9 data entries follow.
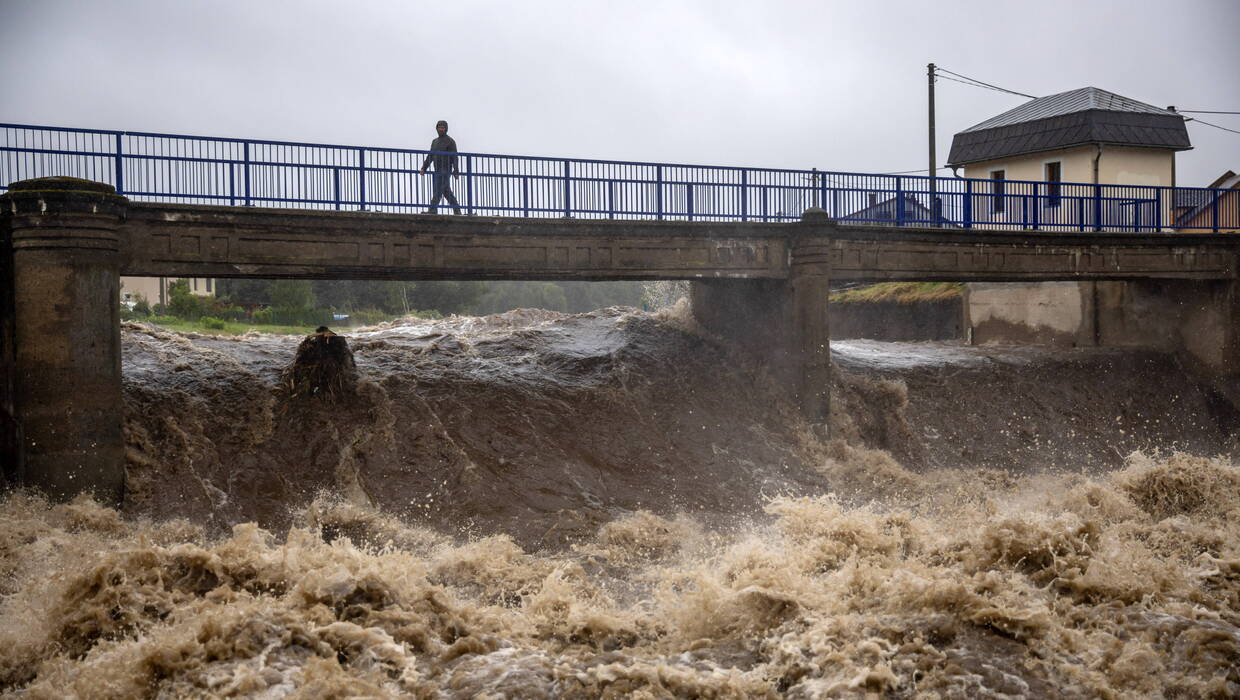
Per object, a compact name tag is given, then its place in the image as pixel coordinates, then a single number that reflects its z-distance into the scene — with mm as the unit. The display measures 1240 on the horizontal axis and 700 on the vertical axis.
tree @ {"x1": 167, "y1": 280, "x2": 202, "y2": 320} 34750
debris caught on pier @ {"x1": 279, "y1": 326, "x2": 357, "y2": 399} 18672
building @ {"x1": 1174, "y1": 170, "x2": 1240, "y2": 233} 27078
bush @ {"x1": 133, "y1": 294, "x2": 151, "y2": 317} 33612
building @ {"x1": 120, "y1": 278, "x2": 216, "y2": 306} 37253
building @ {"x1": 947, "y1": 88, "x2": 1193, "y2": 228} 31703
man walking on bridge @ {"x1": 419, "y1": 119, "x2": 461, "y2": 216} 18234
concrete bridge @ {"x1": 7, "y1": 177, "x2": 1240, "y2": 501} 14844
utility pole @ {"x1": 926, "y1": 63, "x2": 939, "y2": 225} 22953
